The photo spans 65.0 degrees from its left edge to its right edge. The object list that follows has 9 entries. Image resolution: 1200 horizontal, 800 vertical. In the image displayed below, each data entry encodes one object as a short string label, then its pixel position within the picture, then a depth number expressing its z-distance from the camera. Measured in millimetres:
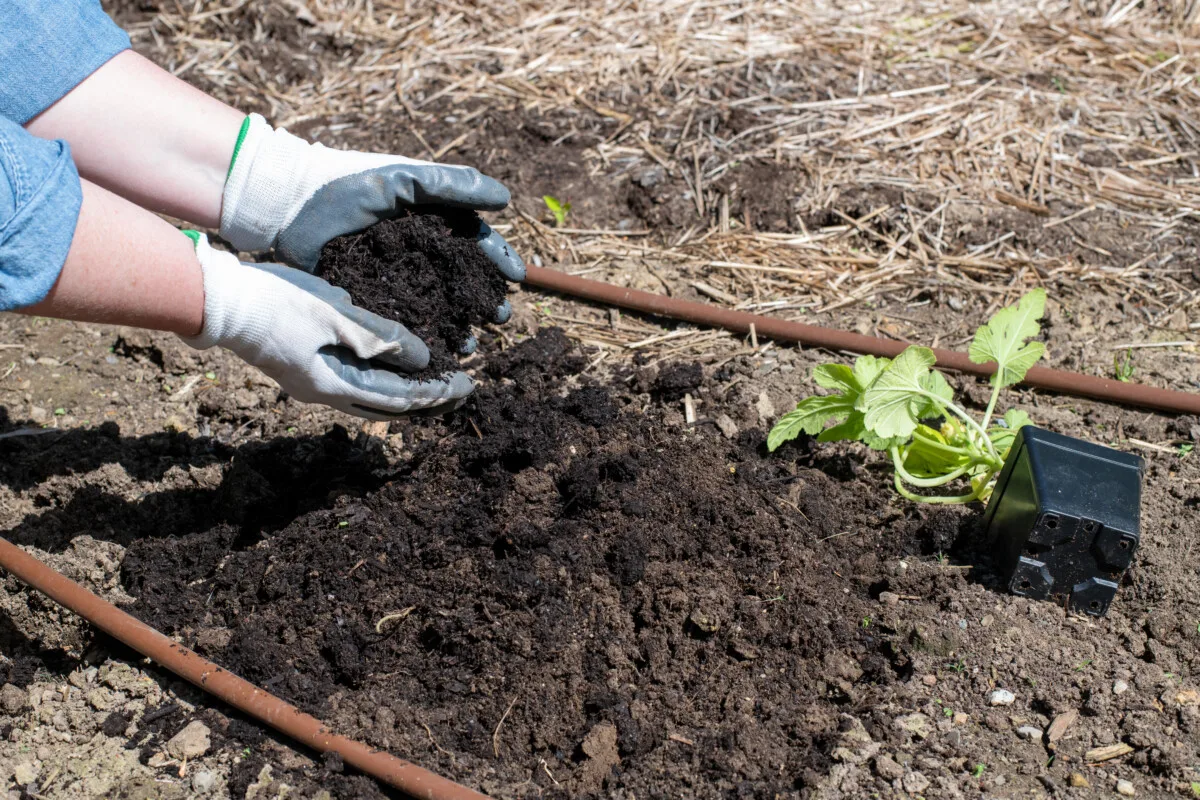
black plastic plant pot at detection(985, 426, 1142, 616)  2215
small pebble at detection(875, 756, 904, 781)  2059
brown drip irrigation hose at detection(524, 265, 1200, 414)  2980
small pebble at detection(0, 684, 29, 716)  2322
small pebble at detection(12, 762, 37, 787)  2156
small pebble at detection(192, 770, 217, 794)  2113
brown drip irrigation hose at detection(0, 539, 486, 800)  2010
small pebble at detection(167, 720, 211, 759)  2186
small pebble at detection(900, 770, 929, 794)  2029
